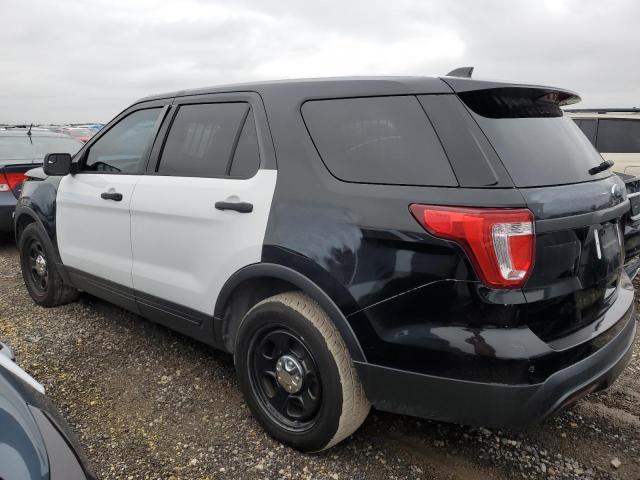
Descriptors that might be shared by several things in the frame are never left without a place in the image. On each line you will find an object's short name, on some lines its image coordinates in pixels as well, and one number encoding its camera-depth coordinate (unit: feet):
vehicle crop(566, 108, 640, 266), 19.21
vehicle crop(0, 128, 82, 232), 19.29
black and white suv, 5.98
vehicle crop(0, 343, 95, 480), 4.14
